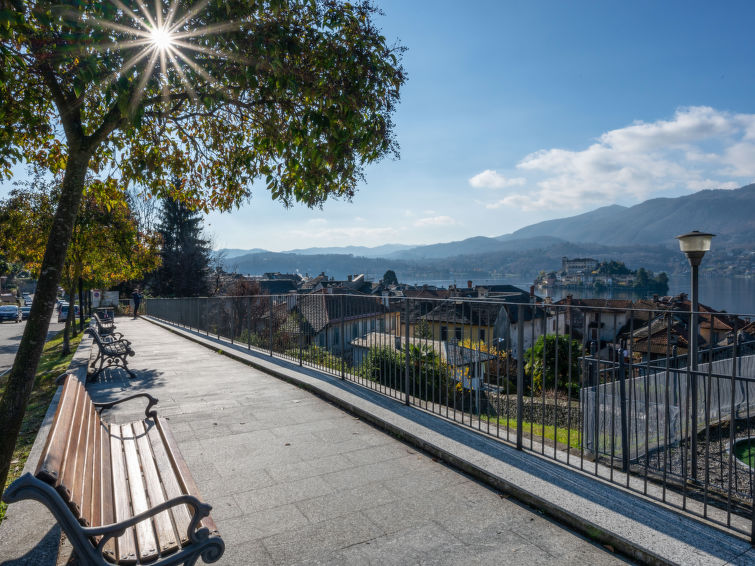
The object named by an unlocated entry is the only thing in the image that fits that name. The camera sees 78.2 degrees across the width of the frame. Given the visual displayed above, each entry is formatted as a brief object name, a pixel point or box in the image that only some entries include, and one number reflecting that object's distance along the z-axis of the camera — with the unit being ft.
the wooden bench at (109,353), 28.45
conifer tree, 139.44
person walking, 96.09
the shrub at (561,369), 27.94
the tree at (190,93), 12.89
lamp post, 24.99
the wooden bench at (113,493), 6.64
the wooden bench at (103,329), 44.33
